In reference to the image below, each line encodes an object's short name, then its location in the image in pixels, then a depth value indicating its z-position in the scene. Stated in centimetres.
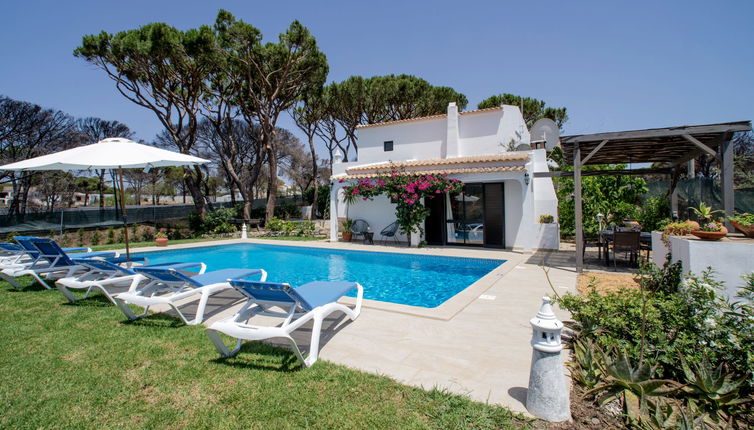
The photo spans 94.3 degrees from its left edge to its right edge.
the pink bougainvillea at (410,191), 1336
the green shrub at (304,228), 1991
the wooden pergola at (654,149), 666
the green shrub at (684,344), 276
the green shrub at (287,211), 2936
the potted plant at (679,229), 541
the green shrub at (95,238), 1721
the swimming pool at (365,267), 838
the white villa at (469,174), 1288
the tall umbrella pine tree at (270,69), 1920
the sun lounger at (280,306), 363
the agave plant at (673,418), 245
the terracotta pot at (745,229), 473
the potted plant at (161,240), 1539
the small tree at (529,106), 2794
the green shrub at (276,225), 2028
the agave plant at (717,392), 271
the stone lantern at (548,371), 271
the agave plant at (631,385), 279
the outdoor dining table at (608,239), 915
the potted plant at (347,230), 1667
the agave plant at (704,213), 517
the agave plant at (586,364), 318
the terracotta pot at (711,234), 461
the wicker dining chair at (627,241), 835
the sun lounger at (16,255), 755
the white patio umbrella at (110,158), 672
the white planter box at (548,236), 1270
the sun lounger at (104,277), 574
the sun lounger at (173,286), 493
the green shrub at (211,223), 2027
